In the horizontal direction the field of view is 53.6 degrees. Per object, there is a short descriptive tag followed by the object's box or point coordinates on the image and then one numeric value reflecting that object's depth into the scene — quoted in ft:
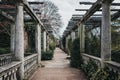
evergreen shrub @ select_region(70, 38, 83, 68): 22.80
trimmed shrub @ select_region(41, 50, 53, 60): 32.91
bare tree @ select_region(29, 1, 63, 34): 57.43
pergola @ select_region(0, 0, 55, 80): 10.41
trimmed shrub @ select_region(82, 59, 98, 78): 14.60
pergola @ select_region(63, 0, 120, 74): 12.06
